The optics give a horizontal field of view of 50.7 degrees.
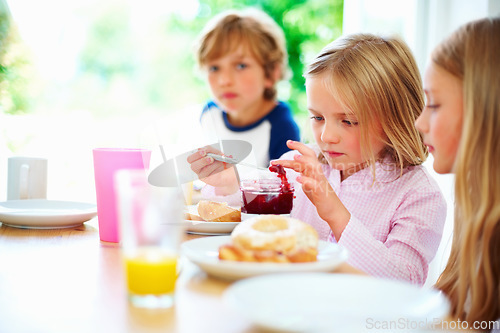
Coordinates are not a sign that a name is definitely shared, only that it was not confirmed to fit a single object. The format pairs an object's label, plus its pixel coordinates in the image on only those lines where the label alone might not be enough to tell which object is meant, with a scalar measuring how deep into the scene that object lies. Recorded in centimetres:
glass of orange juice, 64
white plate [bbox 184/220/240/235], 117
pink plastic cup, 110
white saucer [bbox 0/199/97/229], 120
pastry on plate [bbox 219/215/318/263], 79
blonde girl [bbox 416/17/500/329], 92
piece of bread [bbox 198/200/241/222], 123
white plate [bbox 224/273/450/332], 55
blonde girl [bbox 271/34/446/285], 142
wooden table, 60
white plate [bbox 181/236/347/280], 75
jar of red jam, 125
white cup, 161
